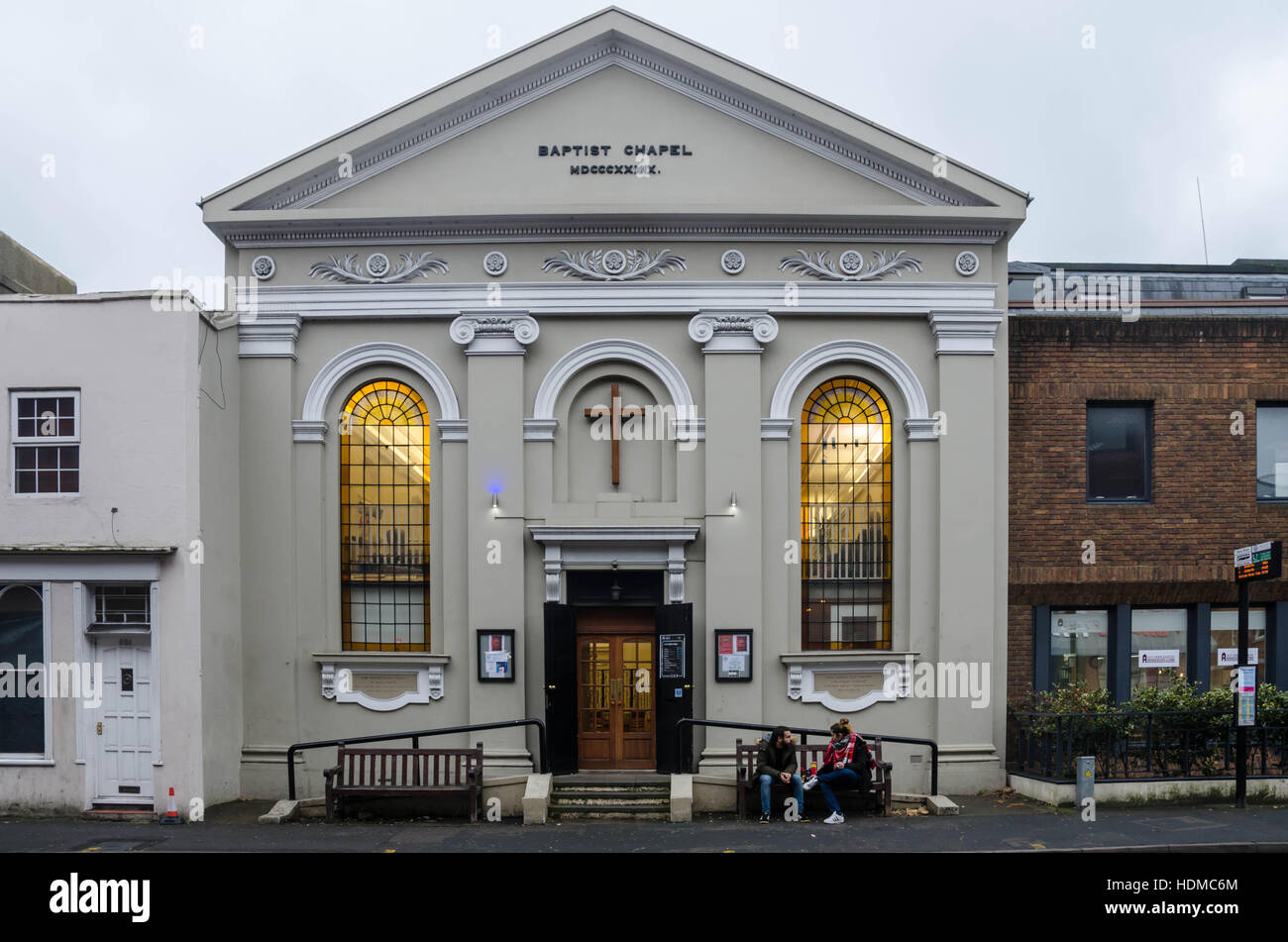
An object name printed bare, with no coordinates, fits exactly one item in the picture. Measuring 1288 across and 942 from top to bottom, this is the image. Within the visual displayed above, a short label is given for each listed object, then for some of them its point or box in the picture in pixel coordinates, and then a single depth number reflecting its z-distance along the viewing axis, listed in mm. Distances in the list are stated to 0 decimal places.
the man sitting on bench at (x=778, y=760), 12346
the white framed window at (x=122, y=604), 12891
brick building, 14766
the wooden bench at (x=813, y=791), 12562
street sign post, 12328
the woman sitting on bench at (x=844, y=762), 12359
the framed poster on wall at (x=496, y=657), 13750
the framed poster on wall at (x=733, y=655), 13719
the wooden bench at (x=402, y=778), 12547
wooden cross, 14258
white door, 12617
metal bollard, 12430
